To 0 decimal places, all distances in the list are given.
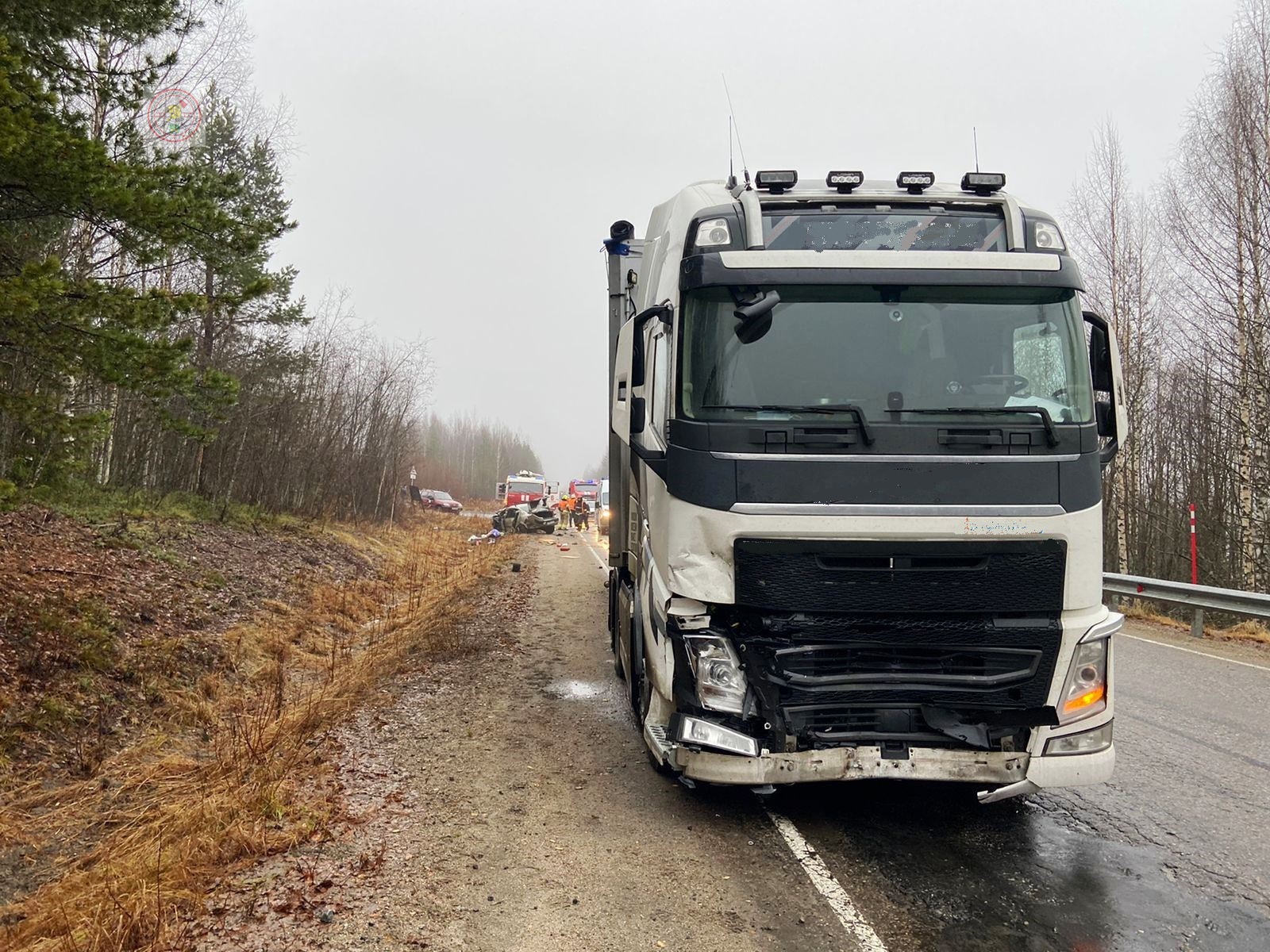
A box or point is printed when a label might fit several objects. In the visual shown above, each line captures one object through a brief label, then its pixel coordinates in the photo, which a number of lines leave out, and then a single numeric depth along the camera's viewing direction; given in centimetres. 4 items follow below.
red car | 4916
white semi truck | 381
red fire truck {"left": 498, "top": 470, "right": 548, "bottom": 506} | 3856
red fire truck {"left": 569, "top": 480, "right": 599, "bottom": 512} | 4553
